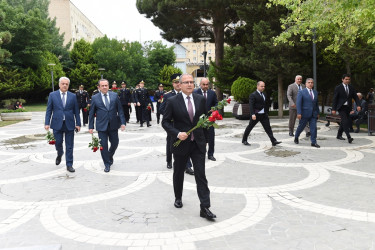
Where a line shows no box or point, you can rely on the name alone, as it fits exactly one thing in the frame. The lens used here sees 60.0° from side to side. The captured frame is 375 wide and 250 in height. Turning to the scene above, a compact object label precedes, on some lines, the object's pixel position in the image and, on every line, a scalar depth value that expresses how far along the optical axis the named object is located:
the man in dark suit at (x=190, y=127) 4.21
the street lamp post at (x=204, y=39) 22.53
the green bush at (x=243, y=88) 17.92
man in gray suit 11.38
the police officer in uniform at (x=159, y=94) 16.40
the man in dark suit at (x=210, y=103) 7.58
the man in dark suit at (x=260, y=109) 9.23
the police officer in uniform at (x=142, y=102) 15.36
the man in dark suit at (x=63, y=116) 6.91
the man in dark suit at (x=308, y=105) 9.23
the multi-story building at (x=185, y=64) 87.75
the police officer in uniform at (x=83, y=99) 16.86
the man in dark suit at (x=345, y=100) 9.38
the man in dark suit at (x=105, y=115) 6.90
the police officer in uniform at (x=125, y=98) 16.36
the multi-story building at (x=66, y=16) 66.06
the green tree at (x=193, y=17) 18.69
